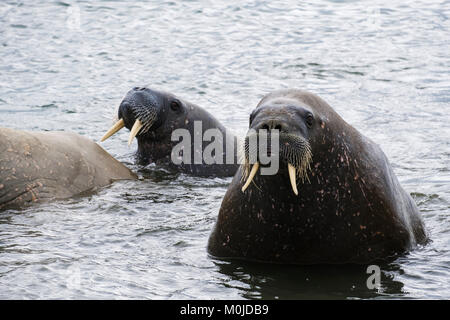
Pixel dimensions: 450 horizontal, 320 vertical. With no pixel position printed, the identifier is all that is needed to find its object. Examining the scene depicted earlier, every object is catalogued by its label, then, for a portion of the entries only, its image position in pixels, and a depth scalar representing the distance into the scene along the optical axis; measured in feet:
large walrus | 39.24
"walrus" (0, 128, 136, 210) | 52.47
